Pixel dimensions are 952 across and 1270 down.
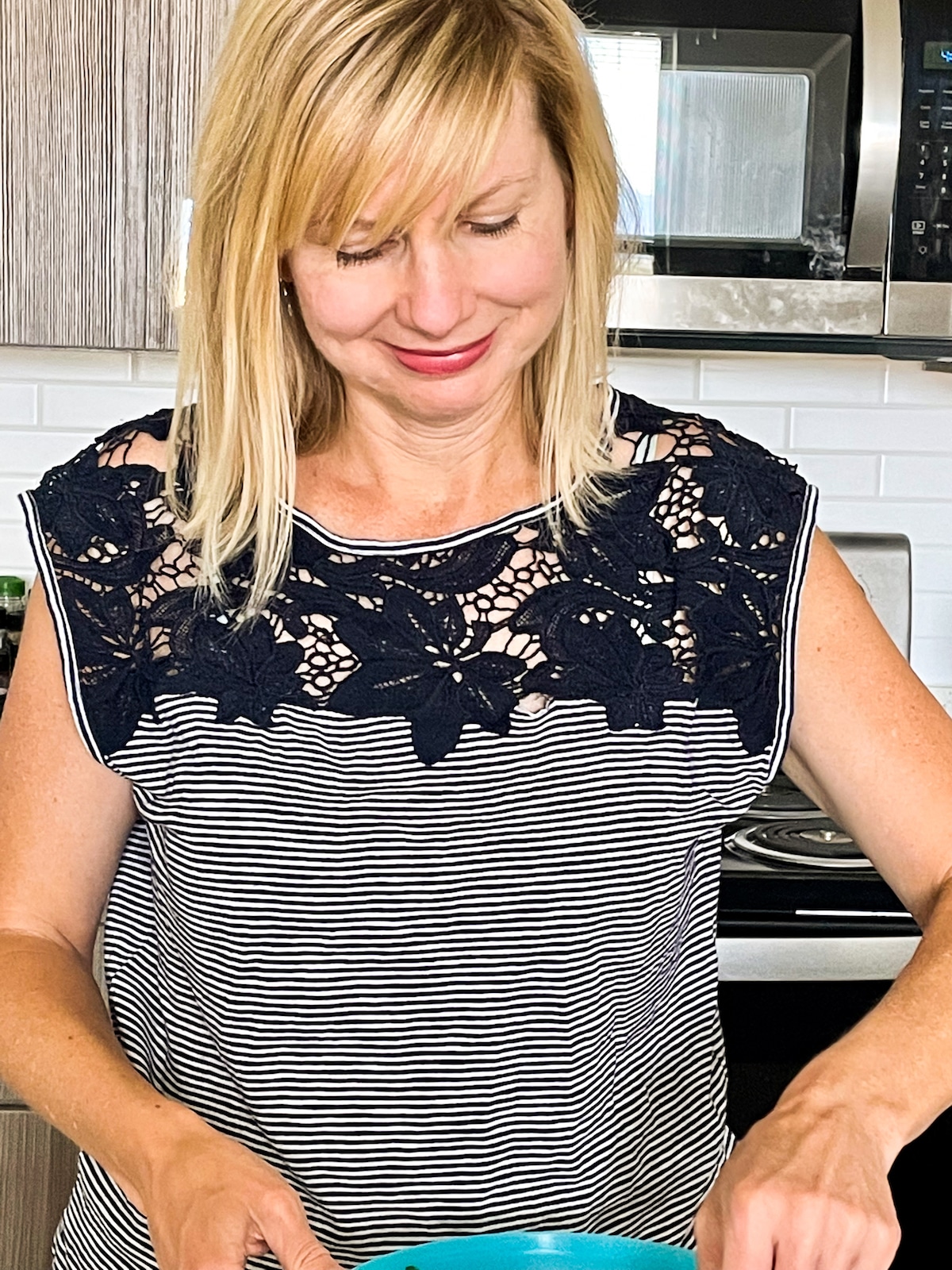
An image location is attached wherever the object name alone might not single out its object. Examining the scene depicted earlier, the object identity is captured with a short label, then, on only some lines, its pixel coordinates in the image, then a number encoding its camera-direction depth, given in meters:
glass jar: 2.27
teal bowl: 0.88
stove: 1.74
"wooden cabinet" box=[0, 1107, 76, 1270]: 1.89
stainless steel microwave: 1.87
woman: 1.08
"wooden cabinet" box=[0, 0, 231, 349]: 1.96
